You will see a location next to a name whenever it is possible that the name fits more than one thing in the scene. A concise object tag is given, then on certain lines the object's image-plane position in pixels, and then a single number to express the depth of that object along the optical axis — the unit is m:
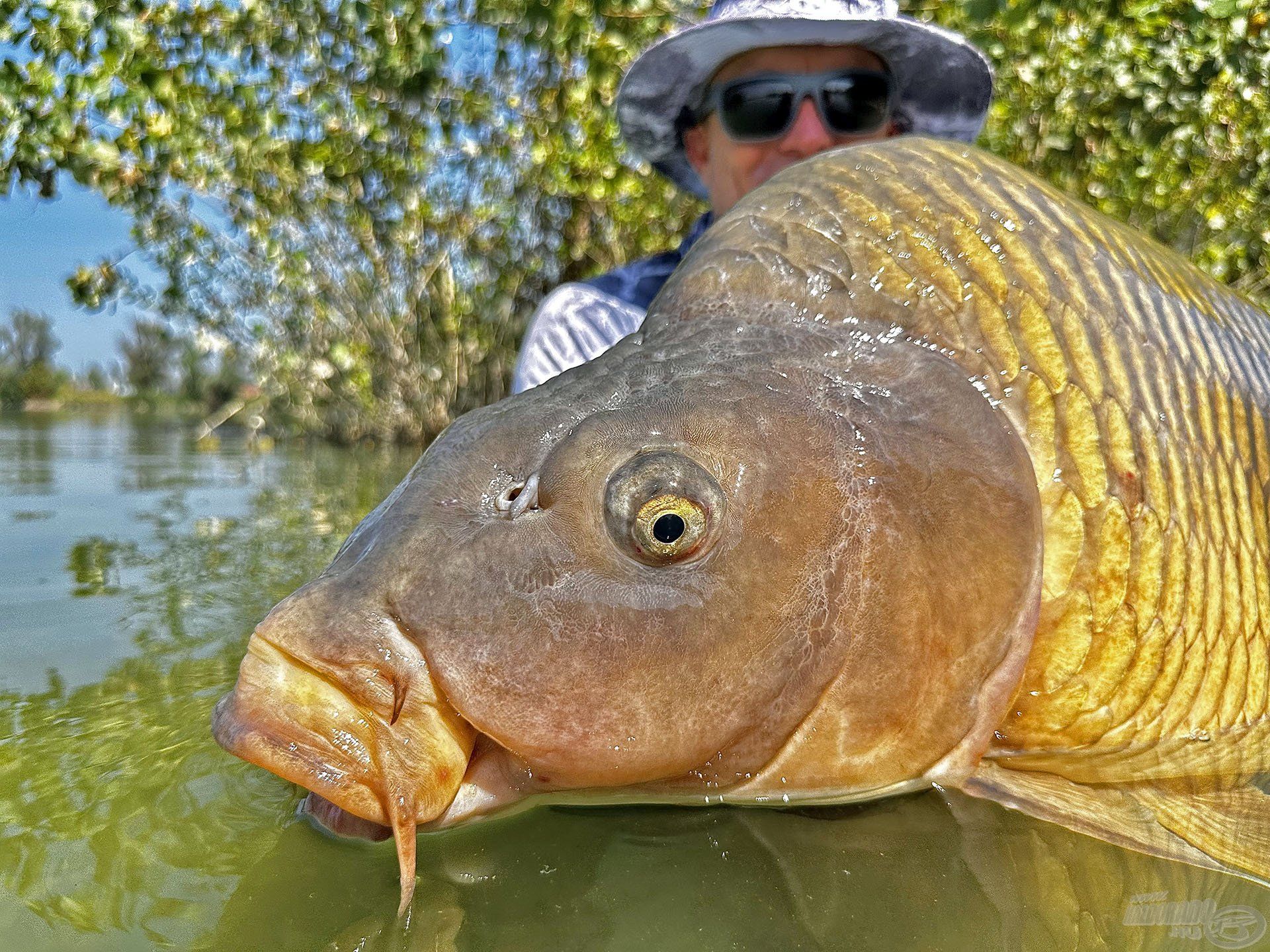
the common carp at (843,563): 0.31
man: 0.72
